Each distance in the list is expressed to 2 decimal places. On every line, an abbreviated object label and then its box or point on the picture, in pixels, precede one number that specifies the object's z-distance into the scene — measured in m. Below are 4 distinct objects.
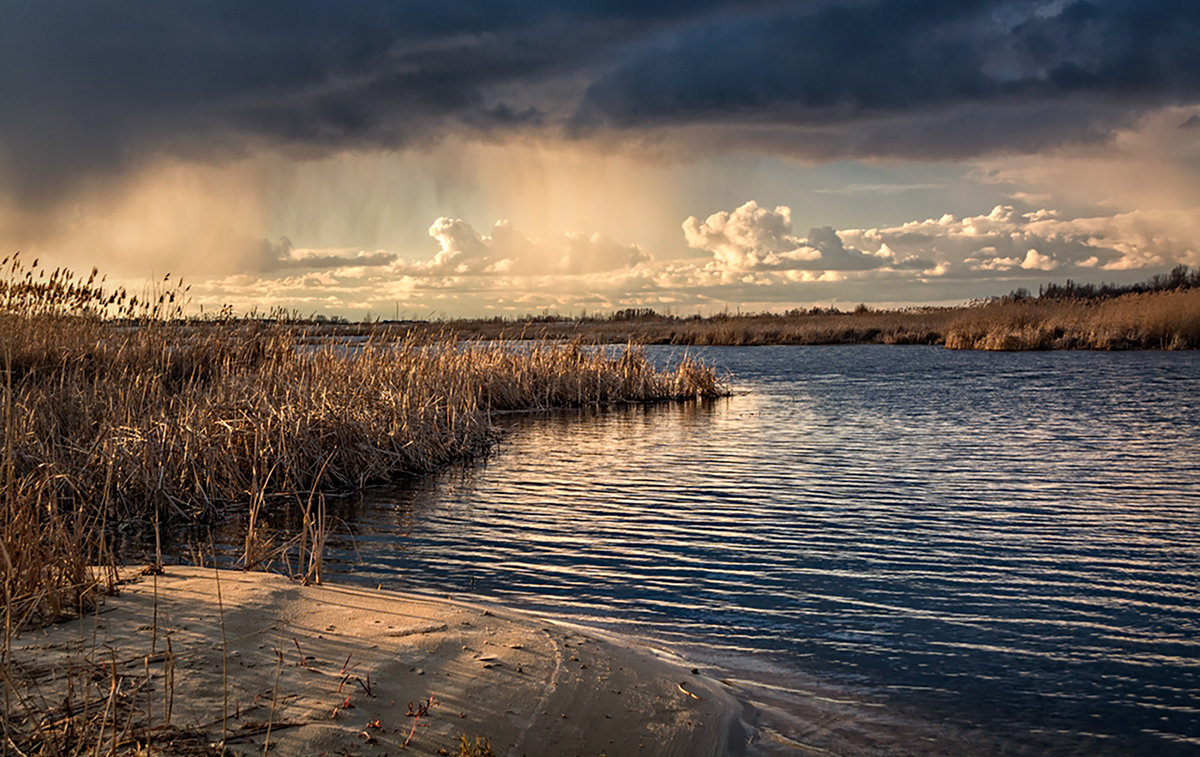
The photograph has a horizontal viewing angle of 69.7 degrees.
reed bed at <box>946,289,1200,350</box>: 42.81
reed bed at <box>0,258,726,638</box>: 8.12
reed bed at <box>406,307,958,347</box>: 58.91
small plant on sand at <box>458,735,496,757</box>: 3.74
